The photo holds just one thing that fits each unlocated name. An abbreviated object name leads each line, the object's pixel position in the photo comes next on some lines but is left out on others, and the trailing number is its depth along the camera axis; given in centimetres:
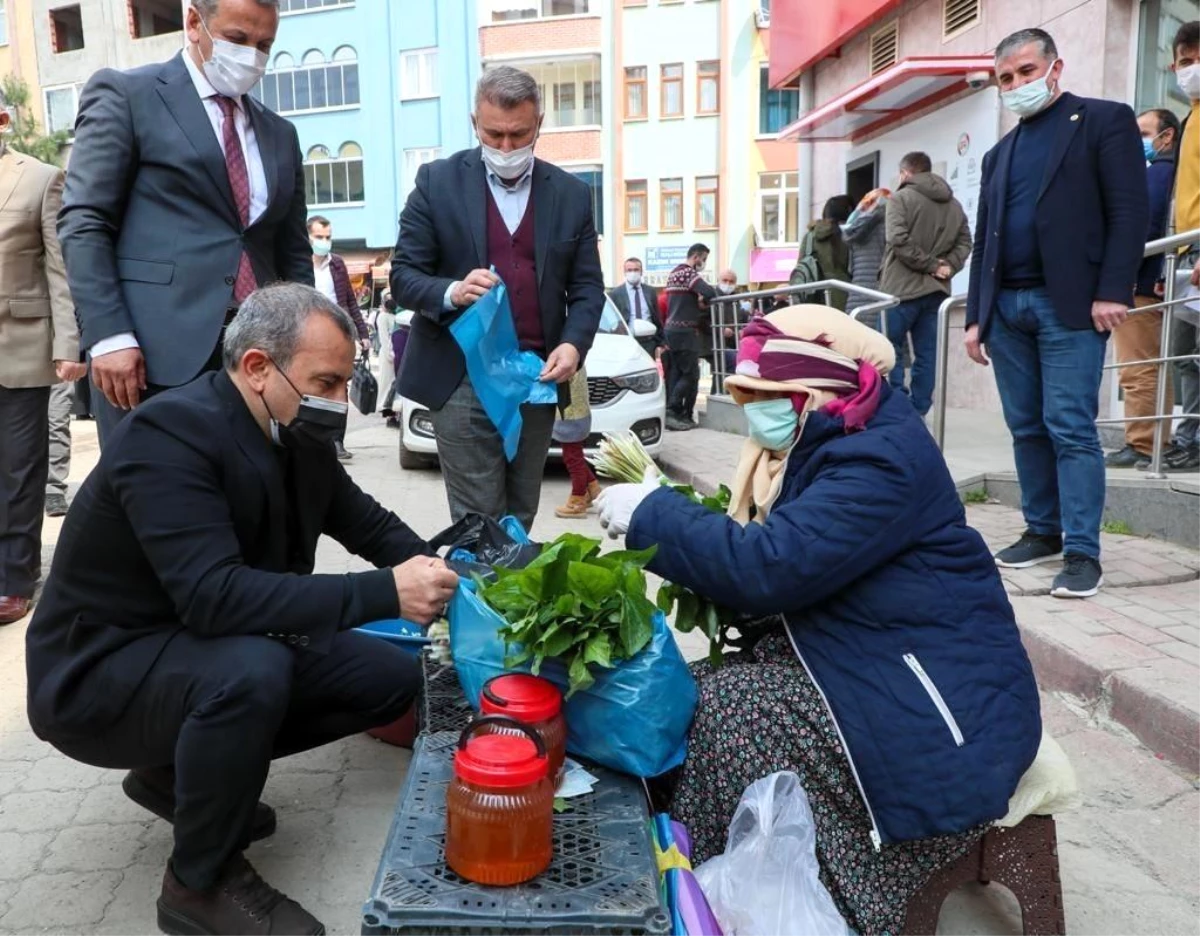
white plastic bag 193
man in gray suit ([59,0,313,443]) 288
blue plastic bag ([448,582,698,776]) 211
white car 790
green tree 2927
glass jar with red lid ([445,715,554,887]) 169
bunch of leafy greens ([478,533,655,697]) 207
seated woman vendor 201
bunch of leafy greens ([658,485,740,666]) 237
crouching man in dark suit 208
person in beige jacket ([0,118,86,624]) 415
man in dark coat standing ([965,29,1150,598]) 396
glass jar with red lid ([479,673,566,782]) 202
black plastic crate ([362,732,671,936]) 159
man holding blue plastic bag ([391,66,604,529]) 331
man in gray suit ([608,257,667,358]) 1184
